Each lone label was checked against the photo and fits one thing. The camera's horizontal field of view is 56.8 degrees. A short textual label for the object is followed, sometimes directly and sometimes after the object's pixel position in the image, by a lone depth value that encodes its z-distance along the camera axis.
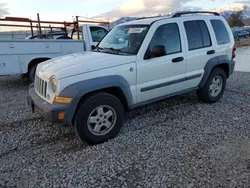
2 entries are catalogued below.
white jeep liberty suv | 3.34
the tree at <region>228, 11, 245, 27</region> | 64.29
